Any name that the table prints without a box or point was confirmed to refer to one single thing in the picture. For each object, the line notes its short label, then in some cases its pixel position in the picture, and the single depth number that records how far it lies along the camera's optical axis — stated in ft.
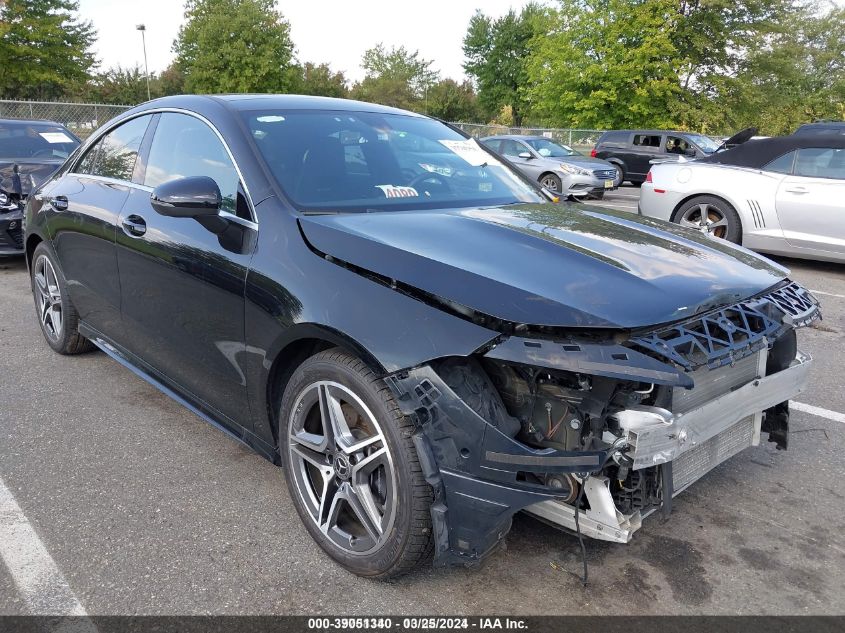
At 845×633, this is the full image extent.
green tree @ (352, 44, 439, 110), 209.74
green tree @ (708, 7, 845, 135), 106.01
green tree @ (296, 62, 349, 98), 179.73
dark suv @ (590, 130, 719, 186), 62.18
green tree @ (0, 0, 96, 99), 103.55
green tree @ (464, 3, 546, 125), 209.56
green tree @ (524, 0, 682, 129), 100.12
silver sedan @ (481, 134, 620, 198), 51.47
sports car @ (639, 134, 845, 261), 23.63
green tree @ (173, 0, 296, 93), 142.61
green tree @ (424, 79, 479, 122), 213.73
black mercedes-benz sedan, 6.56
